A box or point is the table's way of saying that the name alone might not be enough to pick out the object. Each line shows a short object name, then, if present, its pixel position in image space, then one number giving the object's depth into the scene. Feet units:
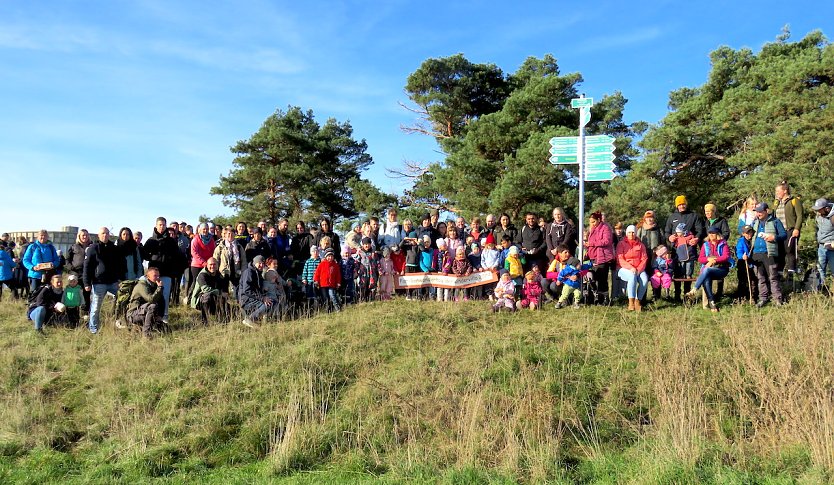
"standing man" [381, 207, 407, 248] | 38.55
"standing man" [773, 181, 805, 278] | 29.35
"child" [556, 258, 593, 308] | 30.81
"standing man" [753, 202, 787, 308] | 28.09
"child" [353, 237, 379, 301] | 36.19
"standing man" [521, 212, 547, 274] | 33.86
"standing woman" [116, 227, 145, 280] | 32.71
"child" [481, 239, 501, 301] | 34.40
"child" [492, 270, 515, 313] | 31.04
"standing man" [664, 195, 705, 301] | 31.55
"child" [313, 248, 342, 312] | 34.04
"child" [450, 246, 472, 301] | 34.55
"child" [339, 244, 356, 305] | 35.68
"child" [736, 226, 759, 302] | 29.40
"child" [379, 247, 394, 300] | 36.68
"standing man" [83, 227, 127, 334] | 30.89
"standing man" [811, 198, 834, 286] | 28.45
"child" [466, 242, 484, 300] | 36.04
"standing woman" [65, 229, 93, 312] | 32.71
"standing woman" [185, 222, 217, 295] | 35.04
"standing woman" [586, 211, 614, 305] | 30.96
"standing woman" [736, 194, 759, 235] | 31.76
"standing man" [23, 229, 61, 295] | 36.29
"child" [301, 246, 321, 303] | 35.12
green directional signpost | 34.24
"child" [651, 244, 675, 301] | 30.37
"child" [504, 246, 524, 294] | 32.76
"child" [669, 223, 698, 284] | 31.24
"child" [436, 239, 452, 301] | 35.07
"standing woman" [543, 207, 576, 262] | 32.78
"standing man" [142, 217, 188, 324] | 33.06
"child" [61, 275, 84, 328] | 31.94
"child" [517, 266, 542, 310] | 31.14
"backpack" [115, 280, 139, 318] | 31.14
